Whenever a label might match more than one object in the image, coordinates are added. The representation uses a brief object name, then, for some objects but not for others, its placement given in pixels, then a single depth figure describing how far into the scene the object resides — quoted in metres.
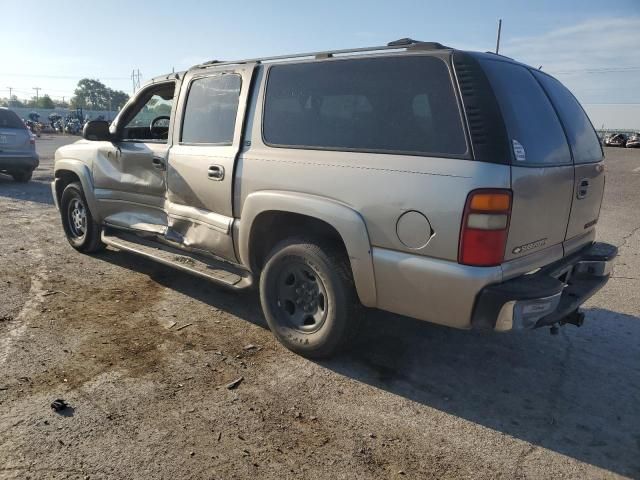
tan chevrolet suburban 2.72
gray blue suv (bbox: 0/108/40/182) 10.90
